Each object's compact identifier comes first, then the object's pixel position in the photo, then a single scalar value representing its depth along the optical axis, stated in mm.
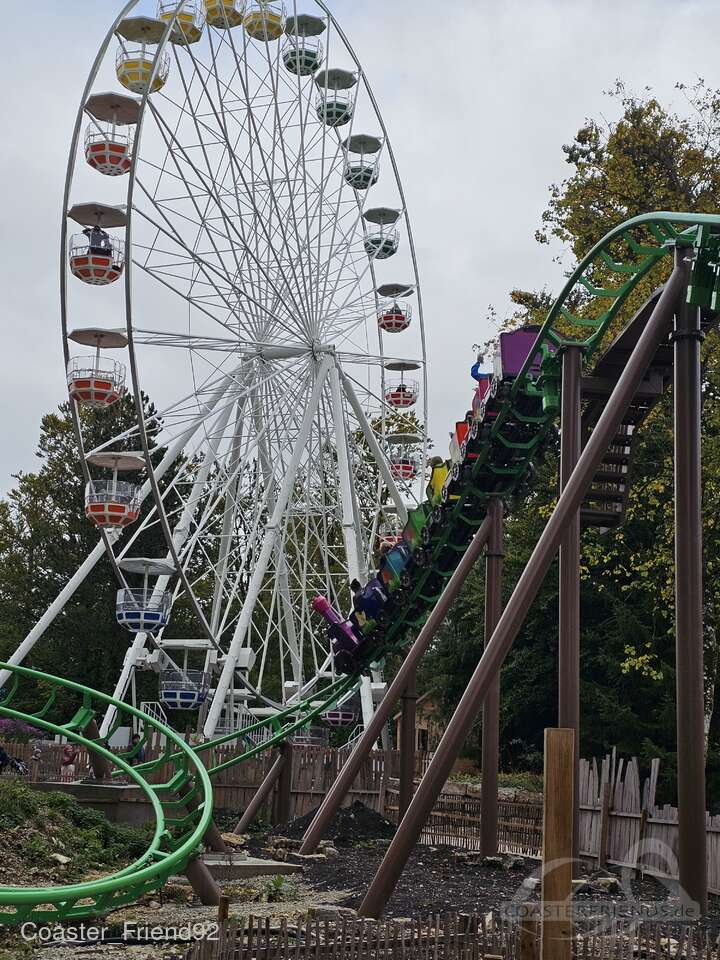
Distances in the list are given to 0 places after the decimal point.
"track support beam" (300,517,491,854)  14953
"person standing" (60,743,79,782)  22459
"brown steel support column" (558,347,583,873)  11195
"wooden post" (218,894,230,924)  8039
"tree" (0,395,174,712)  44656
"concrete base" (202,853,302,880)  13738
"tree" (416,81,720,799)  21328
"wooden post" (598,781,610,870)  14273
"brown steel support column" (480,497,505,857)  14500
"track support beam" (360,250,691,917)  10461
